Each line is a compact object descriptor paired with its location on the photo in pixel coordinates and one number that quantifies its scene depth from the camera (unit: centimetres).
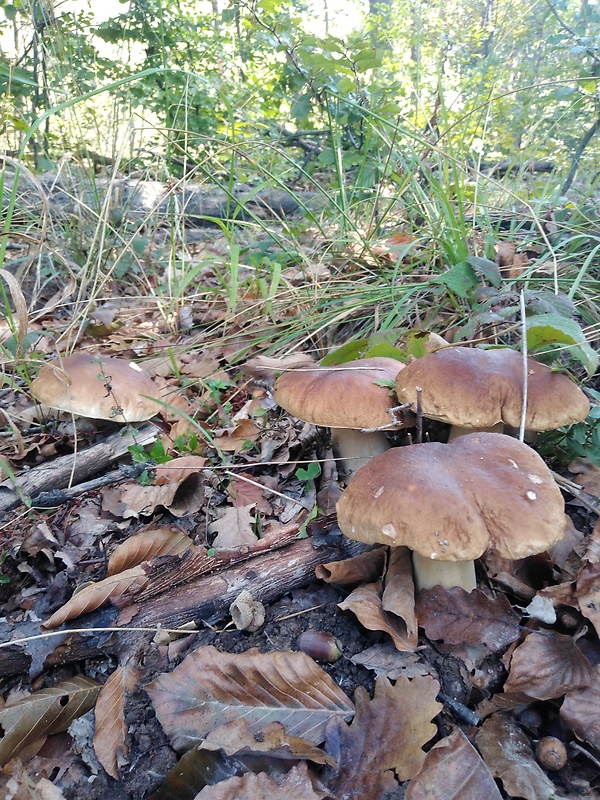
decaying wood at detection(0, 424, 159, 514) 47
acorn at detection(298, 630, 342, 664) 33
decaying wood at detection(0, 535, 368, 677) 35
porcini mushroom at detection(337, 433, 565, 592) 29
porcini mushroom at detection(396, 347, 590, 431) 37
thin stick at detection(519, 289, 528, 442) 36
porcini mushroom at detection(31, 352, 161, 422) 52
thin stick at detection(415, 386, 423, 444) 36
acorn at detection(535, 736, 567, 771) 28
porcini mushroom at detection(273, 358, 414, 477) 40
